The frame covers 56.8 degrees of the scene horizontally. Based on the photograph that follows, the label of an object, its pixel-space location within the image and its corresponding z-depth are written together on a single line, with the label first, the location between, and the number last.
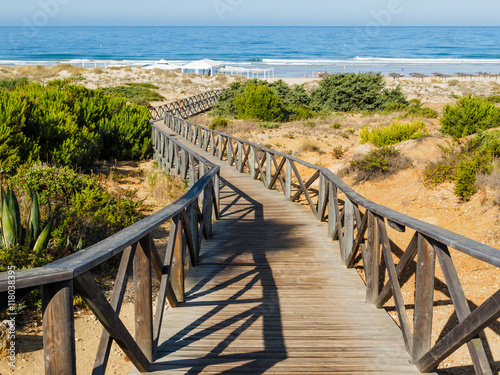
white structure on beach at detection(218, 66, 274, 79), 50.50
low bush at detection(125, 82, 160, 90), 42.96
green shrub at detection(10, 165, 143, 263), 6.03
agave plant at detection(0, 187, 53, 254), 5.12
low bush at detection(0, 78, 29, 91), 33.27
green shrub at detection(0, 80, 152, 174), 10.09
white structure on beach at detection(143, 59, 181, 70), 51.58
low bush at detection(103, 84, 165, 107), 34.17
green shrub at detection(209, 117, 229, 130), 22.25
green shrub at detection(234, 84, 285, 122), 24.16
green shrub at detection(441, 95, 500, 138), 13.52
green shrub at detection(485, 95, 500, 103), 28.29
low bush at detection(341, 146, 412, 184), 10.79
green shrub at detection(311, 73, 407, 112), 28.14
